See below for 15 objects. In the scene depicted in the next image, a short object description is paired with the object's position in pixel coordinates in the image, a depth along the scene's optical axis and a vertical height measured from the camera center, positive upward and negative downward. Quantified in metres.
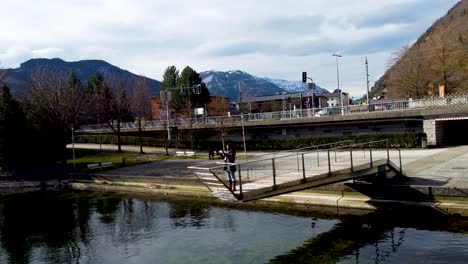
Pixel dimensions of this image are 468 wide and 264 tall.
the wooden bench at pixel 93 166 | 35.82 -3.57
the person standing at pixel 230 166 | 15.25 -1.81
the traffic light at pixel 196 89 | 47.04 +3.34
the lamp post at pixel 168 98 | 51.12 +2.72
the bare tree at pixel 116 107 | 50.47 +2.04
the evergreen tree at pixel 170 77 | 81.01 +8.40
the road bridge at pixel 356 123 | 34.78 -1.04
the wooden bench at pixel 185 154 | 40.89 -3.35
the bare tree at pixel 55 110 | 42.50 +1.84
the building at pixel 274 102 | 118.25 +3.55
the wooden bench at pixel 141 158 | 40.44 -3.49
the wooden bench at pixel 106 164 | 36.70 -3.55
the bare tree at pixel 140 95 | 67.75 +4.36
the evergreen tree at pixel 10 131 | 36.22 -0.16
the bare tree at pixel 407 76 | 63.38 +4.91
